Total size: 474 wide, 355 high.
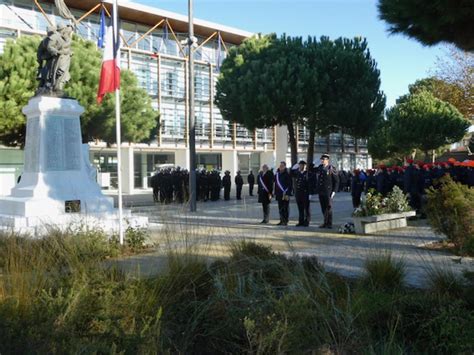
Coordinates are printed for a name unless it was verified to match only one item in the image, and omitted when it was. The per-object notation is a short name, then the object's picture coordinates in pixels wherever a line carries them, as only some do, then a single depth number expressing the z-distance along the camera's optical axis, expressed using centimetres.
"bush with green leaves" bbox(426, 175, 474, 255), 861
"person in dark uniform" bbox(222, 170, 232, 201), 3004
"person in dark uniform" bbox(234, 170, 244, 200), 2997
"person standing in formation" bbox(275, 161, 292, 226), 1448
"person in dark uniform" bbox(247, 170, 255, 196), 3269
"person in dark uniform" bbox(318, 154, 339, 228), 1326
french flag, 1027
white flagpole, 914
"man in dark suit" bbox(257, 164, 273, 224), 1496
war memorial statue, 1231
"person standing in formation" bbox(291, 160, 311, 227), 1409
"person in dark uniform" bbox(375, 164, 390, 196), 1721
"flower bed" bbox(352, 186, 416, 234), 1177
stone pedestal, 1102
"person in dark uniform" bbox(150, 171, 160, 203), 2602
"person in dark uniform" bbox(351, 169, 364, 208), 1853
